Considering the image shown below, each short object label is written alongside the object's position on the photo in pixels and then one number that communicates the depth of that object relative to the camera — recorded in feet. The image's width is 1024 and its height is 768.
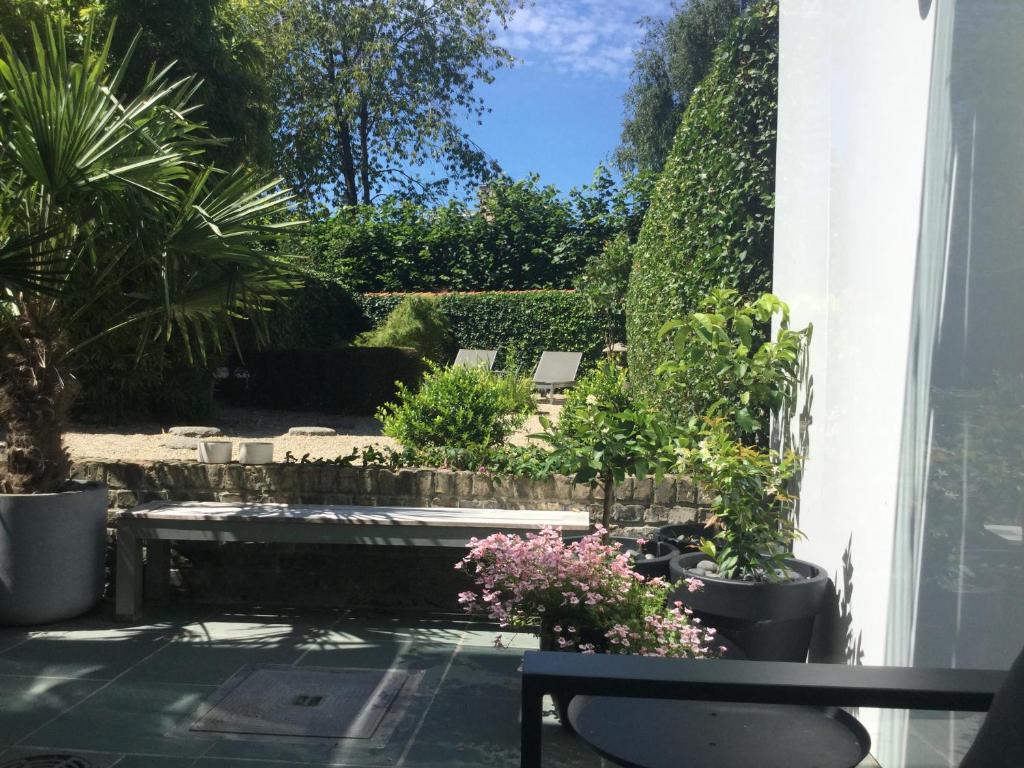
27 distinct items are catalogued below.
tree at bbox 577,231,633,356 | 45.83
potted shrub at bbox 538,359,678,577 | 12.18
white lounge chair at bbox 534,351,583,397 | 45.09
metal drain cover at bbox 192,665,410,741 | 9.92
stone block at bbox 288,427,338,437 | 31.01
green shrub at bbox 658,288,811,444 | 12.62
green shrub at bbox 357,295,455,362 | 45.83
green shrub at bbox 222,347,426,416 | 39.50
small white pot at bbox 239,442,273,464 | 15.71
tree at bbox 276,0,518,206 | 76.74
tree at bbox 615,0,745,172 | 71.51
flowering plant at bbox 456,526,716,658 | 9.76
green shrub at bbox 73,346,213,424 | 30.45
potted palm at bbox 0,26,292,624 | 11.90
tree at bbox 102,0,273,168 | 33.22
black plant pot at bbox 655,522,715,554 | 12.85
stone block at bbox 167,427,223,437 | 28.66
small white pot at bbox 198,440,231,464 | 15.56
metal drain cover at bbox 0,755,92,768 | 8.77
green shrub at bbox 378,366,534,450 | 19.29
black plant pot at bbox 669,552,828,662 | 10.19
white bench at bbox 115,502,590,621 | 13.16
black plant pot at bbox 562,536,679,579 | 11.75
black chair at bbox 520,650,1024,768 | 4.27
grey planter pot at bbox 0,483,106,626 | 13.00
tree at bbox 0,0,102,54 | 26.14
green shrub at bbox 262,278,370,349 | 42.75
